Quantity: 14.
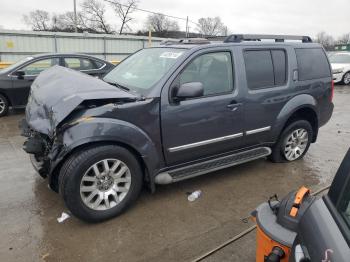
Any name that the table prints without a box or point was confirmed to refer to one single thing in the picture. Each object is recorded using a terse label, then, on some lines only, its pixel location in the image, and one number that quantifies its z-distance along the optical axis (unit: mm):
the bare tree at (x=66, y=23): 56612
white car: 15008
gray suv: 3076
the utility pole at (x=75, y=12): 37219
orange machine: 2045
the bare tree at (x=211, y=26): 63156
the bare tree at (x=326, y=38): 66406
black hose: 2804
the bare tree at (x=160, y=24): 56750
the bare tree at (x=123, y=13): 52331
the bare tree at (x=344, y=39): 63803
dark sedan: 7500
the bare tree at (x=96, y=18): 58344
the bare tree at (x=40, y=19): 63622
